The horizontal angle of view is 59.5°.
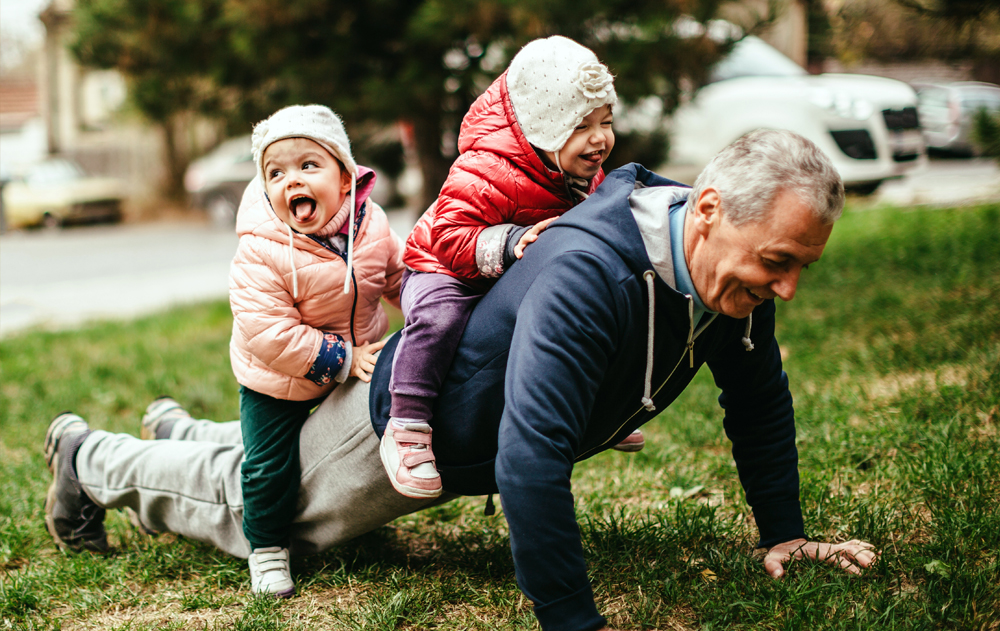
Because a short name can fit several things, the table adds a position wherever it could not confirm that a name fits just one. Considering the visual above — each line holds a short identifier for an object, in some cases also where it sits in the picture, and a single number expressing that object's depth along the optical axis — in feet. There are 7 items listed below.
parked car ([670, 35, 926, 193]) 28.35
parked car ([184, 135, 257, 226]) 56.90
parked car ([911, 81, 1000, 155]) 51.97
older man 5.73
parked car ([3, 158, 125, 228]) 59.98
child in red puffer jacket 6.85
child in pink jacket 7.68
